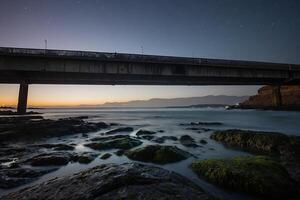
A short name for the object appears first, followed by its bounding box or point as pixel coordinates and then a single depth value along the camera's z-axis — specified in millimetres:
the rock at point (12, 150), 9609
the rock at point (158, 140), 14133
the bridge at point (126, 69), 27078
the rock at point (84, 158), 8367
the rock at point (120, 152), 9750
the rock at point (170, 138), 15016
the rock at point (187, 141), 12369
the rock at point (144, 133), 18470
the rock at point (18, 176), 5621
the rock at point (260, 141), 9250
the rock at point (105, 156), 9055
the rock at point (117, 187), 4098
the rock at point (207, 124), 28703
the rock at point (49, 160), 7805
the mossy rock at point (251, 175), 4791
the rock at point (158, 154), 8328
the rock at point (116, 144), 11414
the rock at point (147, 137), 15508
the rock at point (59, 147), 11008
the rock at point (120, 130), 18747
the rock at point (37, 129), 15102
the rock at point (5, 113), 44309
